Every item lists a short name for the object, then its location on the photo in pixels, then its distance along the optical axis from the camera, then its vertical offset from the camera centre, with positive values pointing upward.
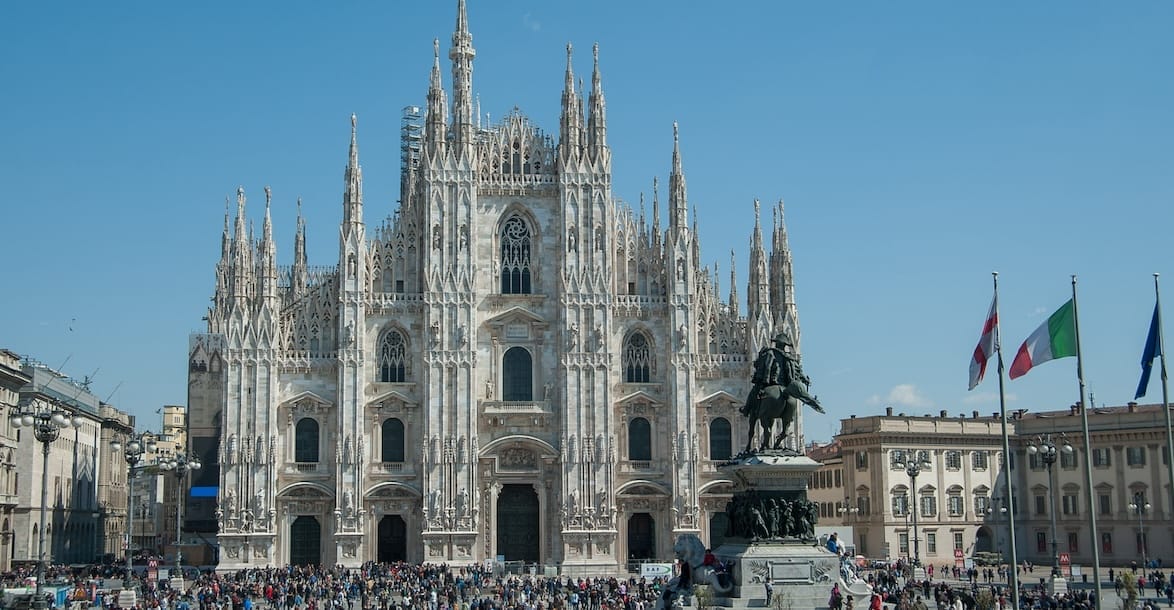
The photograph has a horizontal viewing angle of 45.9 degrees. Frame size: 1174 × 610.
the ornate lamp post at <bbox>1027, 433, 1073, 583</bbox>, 45.55 +1.88
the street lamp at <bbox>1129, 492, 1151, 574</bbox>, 73.12 -0.12
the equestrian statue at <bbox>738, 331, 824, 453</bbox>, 33.09 +2.87
